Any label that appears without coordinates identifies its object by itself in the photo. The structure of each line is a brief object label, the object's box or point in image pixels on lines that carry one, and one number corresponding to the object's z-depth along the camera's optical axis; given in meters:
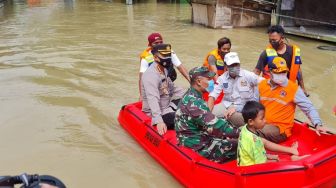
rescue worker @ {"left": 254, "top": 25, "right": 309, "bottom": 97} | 5.29
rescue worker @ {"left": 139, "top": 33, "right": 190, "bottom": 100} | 5.62
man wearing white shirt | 4.80
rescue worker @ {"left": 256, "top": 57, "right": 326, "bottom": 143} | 4.34
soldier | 3.76
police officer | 4.79
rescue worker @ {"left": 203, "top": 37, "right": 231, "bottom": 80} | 5.77
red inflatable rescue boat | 3.45
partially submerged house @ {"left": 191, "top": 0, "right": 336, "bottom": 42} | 13.44
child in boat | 3.47
